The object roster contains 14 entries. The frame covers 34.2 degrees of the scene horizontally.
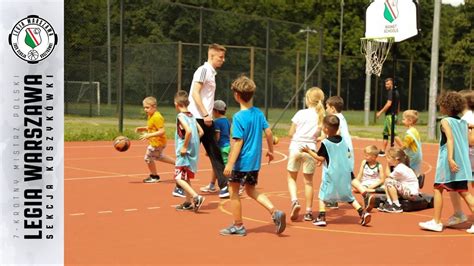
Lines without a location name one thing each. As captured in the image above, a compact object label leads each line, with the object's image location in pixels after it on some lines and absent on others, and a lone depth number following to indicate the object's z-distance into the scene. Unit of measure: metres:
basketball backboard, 13.41
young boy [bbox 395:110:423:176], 10.95
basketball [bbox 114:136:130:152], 12.73
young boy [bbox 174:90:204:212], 9.66
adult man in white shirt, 10.05
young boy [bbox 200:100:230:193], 11.59
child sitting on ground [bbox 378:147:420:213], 9.96
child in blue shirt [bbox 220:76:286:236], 7.94
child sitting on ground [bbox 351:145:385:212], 10.98
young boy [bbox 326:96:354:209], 9.76
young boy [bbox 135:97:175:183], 12.20
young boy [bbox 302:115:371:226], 8.77
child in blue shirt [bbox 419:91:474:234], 8.45
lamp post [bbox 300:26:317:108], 27.86
